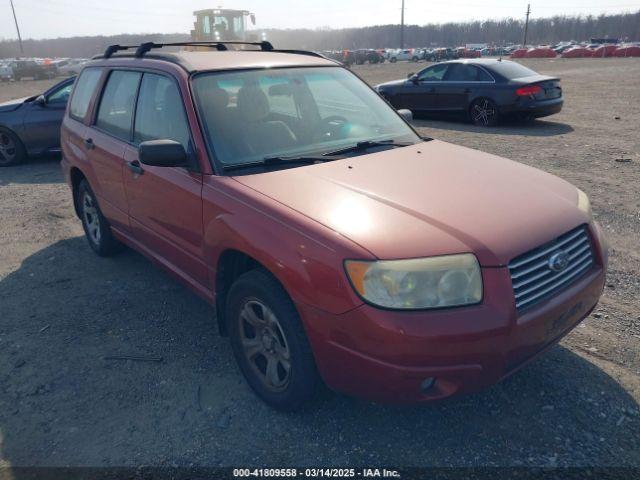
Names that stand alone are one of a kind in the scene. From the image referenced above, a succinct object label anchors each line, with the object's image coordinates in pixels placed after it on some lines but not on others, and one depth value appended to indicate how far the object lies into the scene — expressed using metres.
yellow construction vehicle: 25.48
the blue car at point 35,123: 9.00
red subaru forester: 2.19
